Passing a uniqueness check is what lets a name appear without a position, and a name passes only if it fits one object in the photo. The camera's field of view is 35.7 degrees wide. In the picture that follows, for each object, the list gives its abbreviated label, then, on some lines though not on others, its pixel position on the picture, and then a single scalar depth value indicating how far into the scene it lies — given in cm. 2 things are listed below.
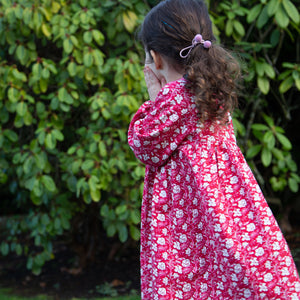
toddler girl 170
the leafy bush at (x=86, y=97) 297
